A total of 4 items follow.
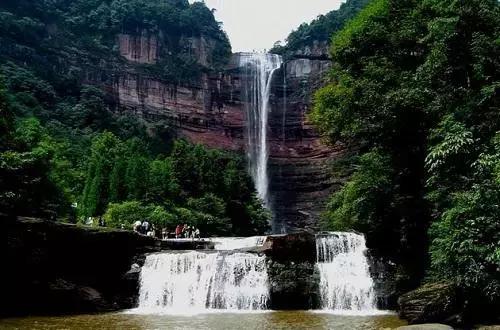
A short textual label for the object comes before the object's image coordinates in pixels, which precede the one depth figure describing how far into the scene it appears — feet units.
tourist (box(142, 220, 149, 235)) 81.44
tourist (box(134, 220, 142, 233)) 81.56
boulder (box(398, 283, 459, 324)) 41.98
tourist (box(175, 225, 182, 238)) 85.81
